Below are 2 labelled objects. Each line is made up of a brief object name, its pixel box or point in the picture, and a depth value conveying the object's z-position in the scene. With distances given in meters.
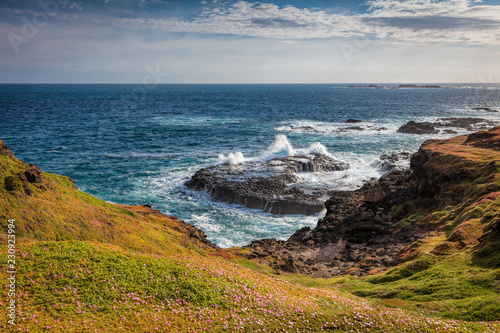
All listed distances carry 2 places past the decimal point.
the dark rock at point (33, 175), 19.53
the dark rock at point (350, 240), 26.36
